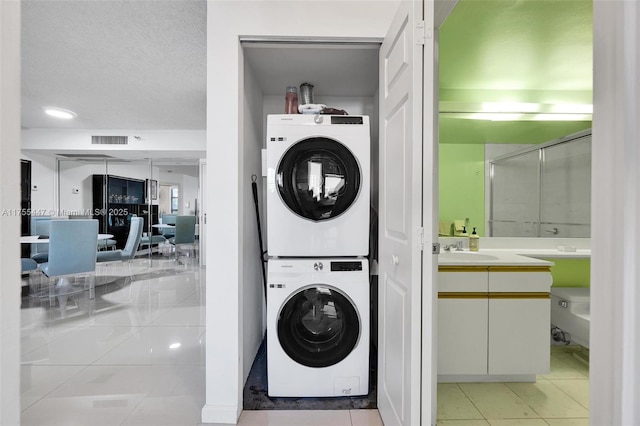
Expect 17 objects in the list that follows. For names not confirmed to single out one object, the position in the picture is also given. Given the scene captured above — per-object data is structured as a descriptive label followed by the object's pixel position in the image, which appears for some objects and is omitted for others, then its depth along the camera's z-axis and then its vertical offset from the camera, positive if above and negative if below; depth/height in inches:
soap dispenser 107.0 -11.0
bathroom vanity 85.5 -30.0
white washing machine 78.0 -31.7
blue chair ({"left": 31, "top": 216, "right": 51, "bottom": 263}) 214.4 -13.0
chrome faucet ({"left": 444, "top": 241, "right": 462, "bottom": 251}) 108.6 -12.3
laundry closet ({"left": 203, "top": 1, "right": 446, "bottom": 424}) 49.7 +12.3
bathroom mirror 107.5 +7.4
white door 49.7 -1.5
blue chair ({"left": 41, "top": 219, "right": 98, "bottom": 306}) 153.3 -20.2
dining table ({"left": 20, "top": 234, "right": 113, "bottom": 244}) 157.8 -15.8
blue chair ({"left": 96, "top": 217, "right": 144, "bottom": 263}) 201.0 -22.8
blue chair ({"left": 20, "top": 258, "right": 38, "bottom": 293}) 164.9 -29.8
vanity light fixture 102.3 +34.2
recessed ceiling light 180.5 +60.7
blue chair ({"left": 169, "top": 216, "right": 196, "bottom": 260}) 270.1 -18.3
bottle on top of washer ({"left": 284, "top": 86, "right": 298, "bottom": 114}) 91.0 +33.0
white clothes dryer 79.1 +7.6
